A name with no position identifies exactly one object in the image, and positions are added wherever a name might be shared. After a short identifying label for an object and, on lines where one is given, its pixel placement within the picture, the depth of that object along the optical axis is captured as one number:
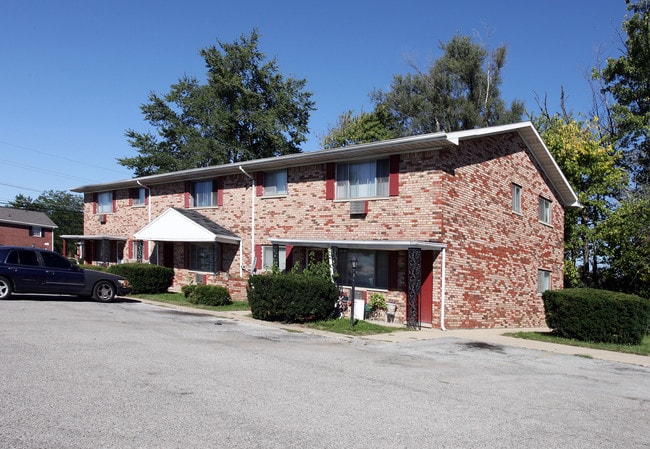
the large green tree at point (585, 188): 26.48
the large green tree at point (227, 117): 43.91
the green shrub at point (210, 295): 18.30
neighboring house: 53.78
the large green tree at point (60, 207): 78.88
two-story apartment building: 15.59
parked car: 15.66
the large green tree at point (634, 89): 29.62
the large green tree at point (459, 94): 39.28
